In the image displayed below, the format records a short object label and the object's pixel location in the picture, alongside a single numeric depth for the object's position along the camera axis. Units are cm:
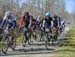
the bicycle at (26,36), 1368
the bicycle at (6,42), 1207
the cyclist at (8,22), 1199
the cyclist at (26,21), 1303
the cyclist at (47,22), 1374
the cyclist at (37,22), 1412
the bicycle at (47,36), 1360
